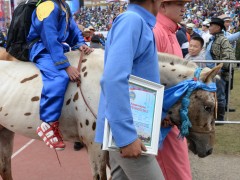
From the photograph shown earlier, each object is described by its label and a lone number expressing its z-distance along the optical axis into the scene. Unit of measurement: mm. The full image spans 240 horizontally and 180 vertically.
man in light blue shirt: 1856
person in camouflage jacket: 6789
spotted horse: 2623
